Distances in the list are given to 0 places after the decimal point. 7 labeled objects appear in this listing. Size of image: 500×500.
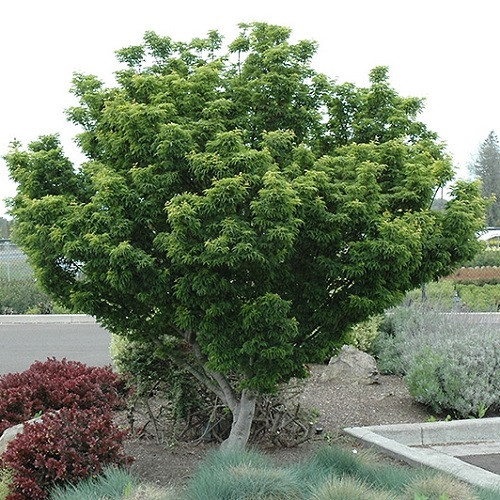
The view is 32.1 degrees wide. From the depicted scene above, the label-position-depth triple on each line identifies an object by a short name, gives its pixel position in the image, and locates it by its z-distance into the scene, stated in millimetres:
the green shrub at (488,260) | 28109
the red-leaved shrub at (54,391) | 7652
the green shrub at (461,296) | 12820
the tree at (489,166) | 60719
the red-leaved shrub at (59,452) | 5781
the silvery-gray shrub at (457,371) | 8711
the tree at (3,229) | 43000
